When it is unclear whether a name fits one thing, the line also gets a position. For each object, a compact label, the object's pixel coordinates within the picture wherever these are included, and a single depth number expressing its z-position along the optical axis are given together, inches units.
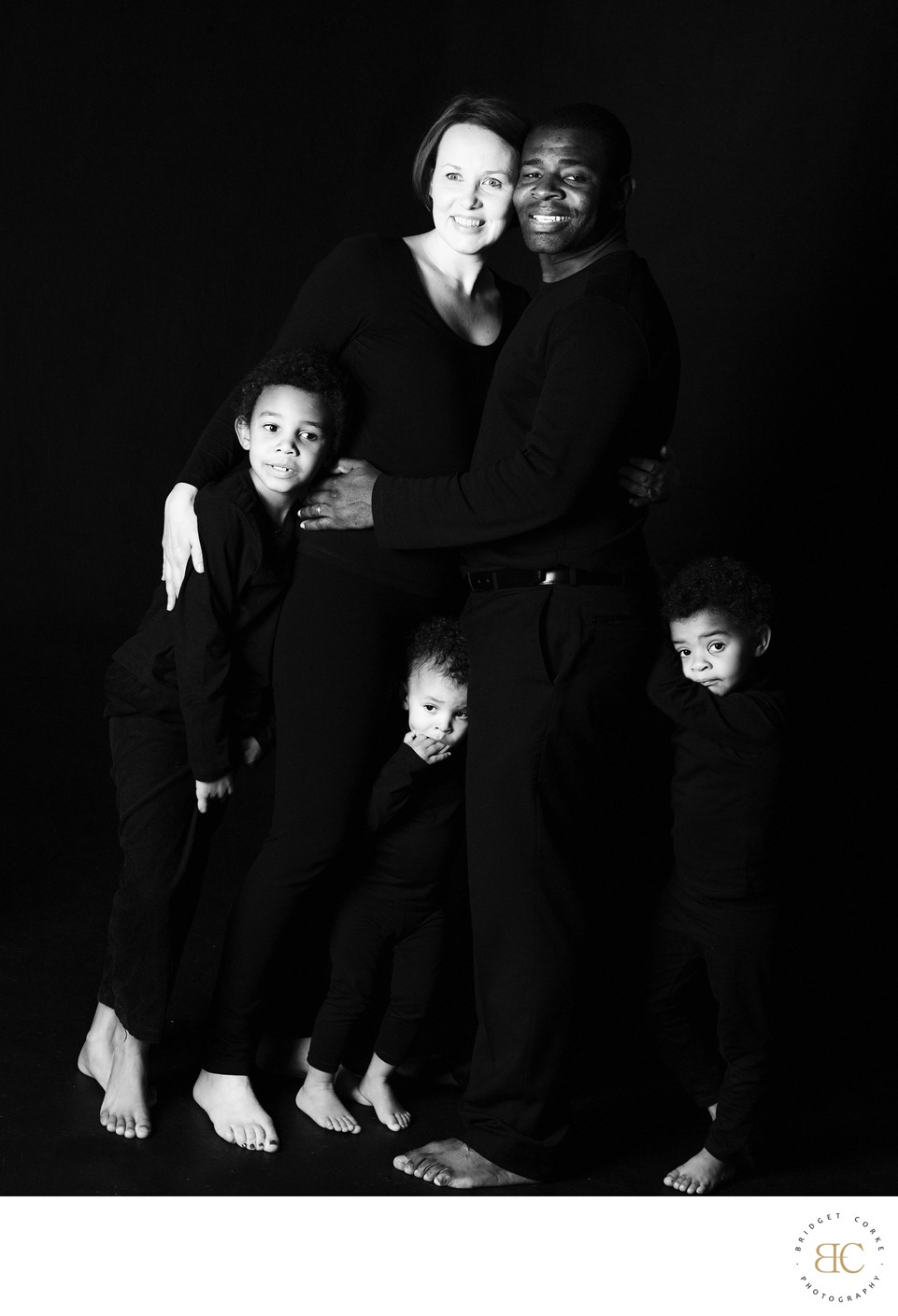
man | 85.2
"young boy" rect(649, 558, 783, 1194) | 93.0
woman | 96.6
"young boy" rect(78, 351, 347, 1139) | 95.0
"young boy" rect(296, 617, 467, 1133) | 101.8
